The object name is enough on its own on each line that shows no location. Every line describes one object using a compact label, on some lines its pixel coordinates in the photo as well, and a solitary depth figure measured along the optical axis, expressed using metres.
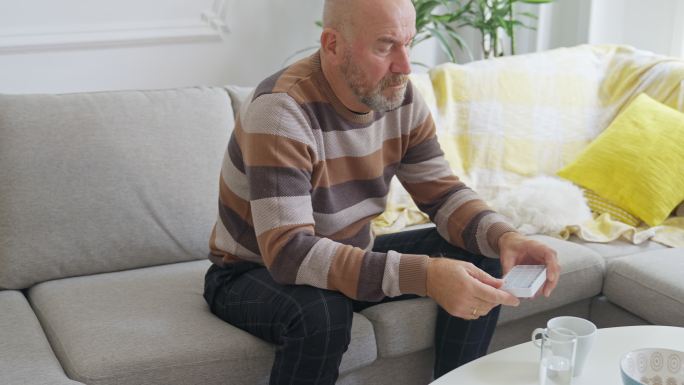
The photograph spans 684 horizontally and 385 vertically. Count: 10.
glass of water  1.33
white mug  1.35
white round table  1.37
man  1.55
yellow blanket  2.57
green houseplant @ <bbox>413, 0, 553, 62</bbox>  2.98
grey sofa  1.65
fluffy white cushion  2.31
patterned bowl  1.24
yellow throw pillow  2.38
